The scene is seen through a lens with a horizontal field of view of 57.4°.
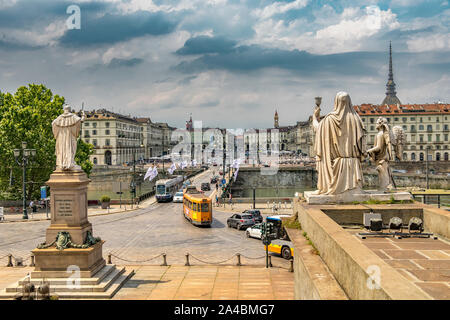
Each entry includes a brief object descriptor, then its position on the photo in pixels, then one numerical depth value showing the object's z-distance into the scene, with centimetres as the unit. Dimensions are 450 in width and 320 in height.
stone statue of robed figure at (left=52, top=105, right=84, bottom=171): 1394
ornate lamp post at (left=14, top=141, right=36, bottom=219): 3309
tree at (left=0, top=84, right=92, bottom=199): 3903
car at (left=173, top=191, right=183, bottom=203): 4622
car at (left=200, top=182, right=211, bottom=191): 5938
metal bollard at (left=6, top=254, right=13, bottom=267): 1805
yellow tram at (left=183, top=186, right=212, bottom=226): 2945
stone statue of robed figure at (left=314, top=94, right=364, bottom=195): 1111
